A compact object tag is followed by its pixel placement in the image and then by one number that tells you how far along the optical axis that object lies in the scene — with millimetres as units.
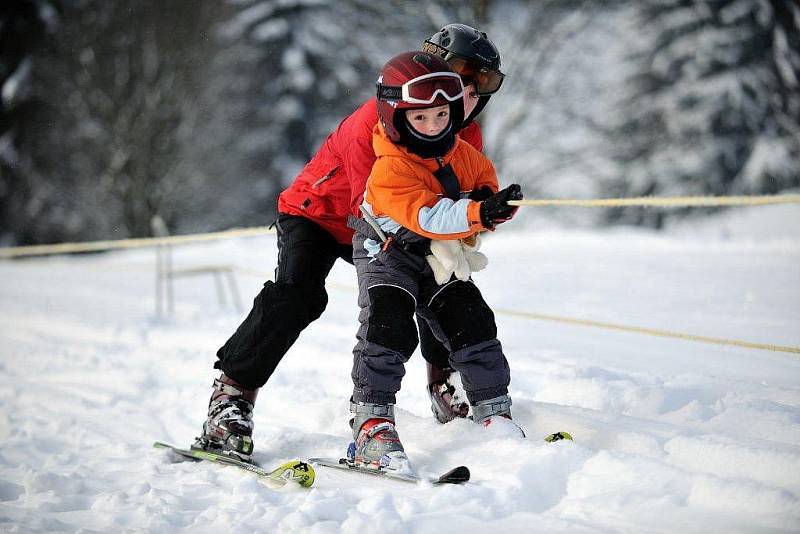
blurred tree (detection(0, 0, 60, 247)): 43031
